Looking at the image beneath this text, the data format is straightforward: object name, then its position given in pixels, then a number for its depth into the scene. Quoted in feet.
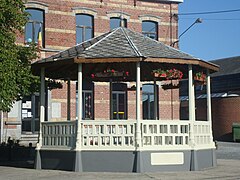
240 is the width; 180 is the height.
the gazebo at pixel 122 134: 44.93
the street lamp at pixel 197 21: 92.05
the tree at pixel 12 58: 44.47
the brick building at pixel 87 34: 85.51
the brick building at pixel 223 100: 132.46
